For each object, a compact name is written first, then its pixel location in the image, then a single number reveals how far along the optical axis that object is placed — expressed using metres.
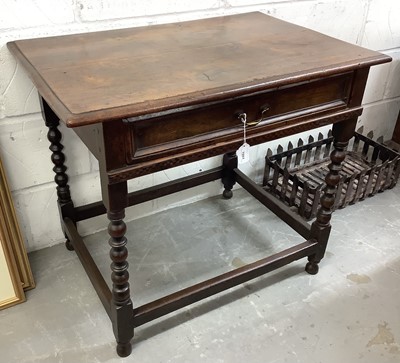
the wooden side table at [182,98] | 0.99
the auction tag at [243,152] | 1.15
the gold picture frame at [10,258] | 1.37
